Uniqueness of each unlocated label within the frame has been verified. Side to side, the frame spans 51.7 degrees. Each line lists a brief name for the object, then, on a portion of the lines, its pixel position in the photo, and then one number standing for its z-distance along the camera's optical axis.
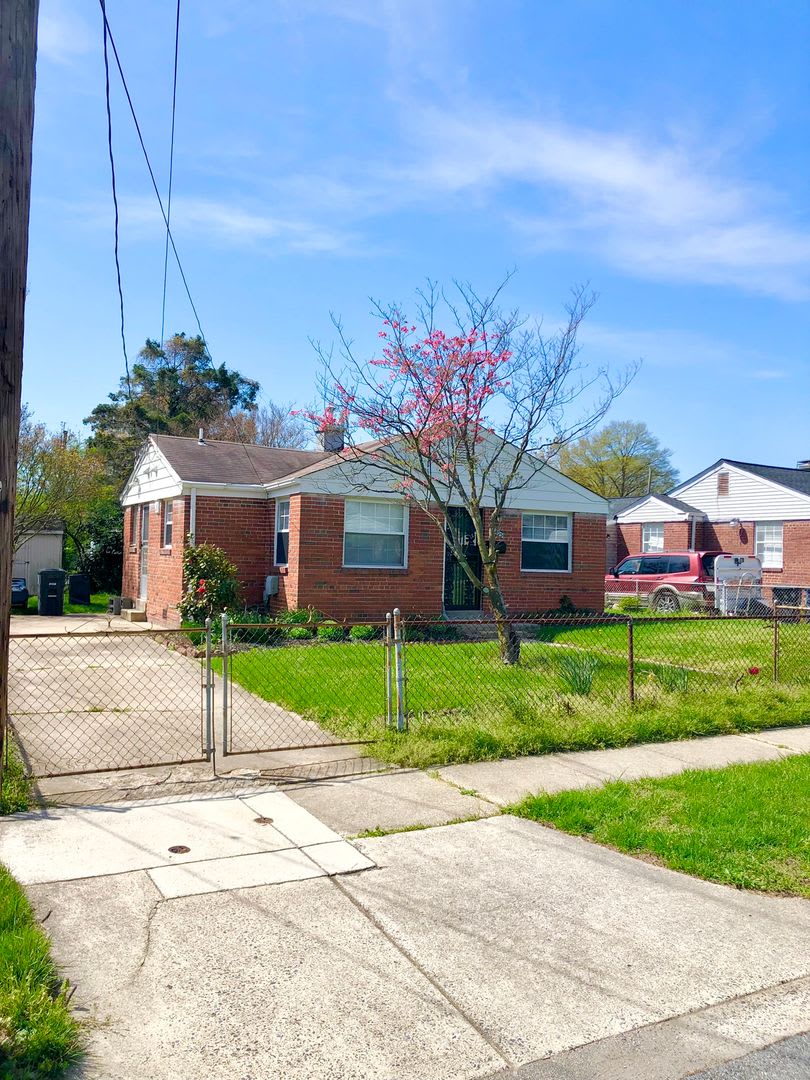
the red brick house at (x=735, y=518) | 28.47
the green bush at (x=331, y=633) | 14.72
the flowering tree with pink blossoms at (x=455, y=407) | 11.66
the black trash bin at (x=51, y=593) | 19.92
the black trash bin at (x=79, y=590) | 23.42
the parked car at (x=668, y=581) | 21.66
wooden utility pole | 3.46
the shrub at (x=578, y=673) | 9.07
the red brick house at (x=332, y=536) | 16.03
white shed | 26.66
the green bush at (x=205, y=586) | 15.50
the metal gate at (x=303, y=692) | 7.55
